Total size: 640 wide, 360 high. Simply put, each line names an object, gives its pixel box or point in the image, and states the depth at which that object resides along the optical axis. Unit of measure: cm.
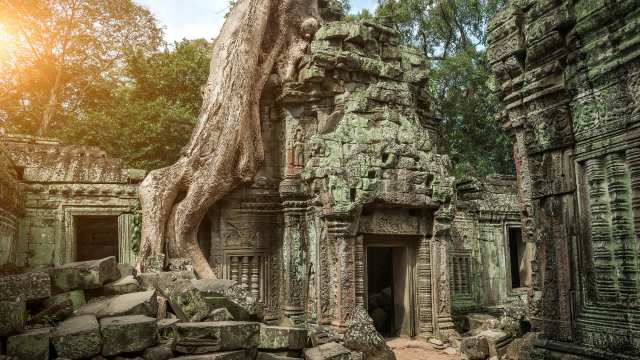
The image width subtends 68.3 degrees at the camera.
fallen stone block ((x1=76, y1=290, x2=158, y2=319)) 473
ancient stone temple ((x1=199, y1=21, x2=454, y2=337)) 838
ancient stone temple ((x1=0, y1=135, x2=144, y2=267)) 830
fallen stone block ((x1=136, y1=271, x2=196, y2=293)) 601
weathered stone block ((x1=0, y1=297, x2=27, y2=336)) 380
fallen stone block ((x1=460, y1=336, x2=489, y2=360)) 768
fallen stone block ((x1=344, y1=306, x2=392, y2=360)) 692
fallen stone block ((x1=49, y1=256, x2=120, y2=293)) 504
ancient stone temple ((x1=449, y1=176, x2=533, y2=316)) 1200
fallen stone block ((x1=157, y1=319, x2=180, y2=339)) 499
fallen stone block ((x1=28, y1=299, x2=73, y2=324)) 436
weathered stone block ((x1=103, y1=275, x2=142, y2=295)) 543
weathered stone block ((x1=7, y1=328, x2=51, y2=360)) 379
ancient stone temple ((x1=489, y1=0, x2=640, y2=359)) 278
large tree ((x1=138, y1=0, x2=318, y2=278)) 871
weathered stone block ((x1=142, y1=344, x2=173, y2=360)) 436
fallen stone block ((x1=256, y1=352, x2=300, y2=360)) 501
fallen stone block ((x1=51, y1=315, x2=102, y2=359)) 396
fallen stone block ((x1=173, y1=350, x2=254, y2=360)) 423
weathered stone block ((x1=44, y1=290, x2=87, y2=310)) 459
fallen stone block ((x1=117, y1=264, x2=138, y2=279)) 643
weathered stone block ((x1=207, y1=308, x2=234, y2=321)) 525
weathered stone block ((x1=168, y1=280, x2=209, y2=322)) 528
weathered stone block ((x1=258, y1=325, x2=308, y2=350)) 536
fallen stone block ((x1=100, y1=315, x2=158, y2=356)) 418
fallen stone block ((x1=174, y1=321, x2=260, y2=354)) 441
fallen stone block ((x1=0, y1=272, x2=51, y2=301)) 413
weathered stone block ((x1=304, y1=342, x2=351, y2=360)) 539
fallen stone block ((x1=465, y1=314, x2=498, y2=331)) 995
